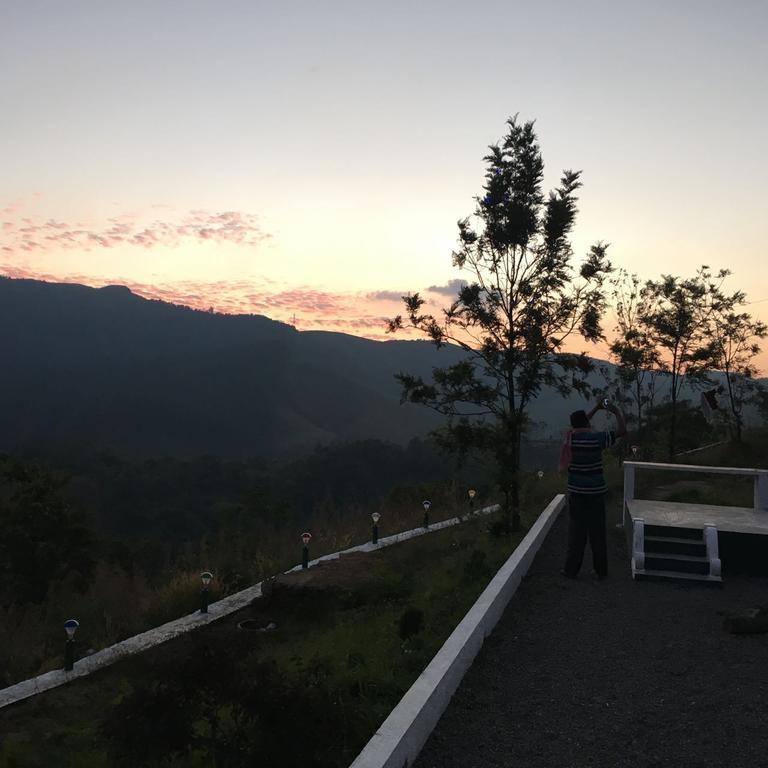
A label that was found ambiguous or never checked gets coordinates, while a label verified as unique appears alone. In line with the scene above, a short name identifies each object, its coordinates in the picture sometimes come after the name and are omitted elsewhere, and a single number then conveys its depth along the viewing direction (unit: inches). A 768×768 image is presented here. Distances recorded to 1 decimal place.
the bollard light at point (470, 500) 619.5
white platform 307.6
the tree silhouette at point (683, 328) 875.4
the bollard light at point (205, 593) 349.8
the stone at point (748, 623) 219.5
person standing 287.4
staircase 292.5
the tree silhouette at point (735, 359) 910.4
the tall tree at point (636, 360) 901.8
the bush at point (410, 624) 227.9
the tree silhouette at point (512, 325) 433.4
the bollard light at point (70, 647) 281.9
